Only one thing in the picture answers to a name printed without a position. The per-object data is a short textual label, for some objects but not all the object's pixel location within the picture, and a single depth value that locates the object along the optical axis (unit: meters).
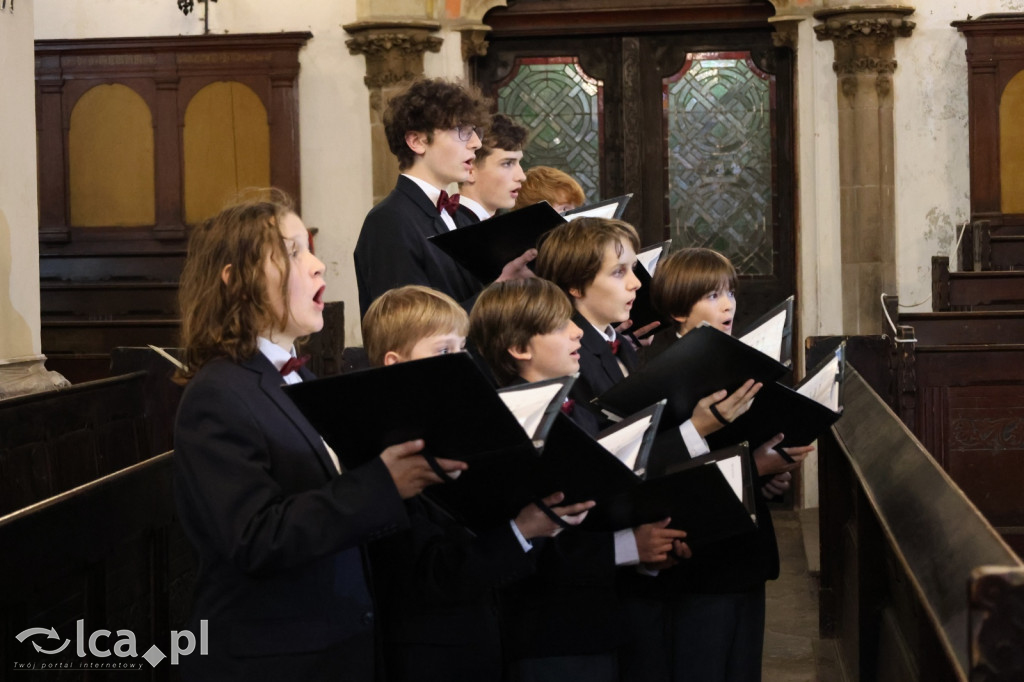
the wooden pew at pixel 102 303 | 5.80
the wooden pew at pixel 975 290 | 6.69
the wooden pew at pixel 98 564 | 2.11
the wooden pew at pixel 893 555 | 1.64
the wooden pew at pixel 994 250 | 7.40
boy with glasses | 2.94
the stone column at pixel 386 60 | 7.79
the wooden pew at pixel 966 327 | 5.48
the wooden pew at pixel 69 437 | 4.20
